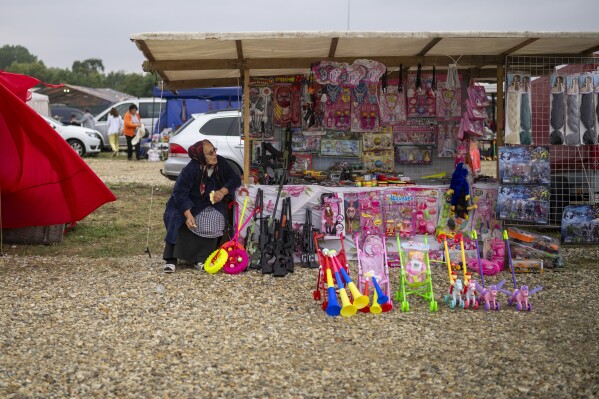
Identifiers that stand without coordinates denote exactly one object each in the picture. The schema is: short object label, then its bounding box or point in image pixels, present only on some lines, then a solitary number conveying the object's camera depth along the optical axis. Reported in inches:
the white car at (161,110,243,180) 490.6
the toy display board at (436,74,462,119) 354.3
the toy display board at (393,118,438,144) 359.3
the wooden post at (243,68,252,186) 327.3
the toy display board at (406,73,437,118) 353.1
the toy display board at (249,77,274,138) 356.5
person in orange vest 799.1
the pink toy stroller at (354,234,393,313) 242.4
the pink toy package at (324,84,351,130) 352.5
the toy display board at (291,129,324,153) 359.6
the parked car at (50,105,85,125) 1122.7
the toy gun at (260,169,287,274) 301.8
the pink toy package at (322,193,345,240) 316.5
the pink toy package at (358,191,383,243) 320.5
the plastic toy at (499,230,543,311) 246.1
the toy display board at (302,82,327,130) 350.3
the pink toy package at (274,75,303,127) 358.6
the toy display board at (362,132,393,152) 359.3
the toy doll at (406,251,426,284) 258.1
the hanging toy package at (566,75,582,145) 313.6
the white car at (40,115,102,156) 861.2
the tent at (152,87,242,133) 862.3
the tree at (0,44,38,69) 3585.1
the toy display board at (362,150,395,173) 360.5
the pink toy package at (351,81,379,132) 351.9
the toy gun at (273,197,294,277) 298.8
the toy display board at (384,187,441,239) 320.8
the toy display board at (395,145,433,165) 361.4
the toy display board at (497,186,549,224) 310.7
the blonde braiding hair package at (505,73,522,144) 319.6
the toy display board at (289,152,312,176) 359.6
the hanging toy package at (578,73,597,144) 312.5
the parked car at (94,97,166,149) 937.5
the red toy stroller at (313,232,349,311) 253.0
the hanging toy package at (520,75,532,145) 319.9
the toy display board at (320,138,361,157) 359.9
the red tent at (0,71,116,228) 329.4
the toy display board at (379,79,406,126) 353.1
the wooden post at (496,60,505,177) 330.0
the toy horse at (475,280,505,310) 245.4
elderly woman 308.2
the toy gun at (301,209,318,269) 312.2
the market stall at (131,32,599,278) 308.7
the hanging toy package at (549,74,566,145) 315.0
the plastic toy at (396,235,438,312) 254.7
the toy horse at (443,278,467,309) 246.5
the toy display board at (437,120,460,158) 359.6
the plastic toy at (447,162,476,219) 314.2
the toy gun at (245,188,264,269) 307.2
